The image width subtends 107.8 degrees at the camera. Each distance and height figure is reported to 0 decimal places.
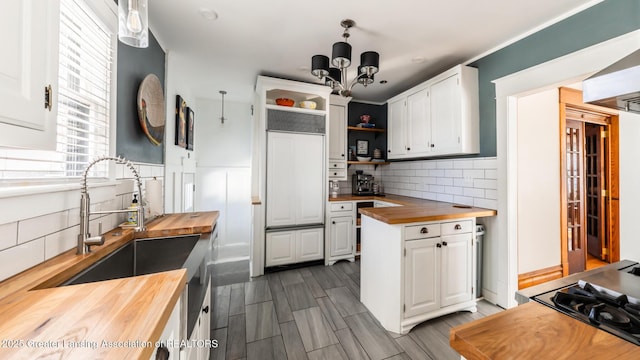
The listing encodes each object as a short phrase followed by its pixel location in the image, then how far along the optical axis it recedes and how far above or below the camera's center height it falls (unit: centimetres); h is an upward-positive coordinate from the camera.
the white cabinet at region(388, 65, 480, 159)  239 +78
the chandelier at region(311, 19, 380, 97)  175 +93
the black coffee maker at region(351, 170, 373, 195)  372 -1
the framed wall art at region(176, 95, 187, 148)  271 +73
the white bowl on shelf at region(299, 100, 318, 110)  311 +104
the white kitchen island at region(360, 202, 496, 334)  181 -66
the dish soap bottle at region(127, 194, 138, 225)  149 -22
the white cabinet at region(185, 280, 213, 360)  100 -76
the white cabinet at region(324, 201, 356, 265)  315 -67
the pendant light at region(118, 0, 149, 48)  90 +64
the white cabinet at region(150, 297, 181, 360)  60 -45
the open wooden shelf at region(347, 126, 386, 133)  362 +87
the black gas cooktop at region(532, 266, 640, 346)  62 -37
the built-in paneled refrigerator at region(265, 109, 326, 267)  290 -7
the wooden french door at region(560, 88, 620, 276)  253 +7
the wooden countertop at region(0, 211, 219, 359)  50 -33
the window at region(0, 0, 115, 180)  97 +42
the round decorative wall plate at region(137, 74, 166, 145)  174 +59
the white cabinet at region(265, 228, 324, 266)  290 -81
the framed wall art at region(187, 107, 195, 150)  316 +74
